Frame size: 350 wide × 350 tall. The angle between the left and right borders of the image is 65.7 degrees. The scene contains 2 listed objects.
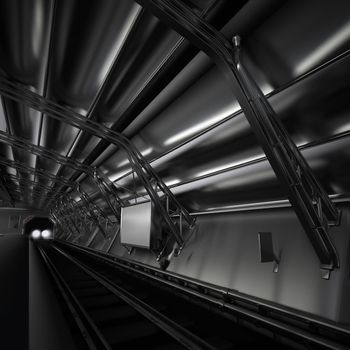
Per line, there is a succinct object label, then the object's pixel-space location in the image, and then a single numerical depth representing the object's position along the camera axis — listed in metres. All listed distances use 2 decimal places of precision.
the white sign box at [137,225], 7.63
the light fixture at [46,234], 36.24
